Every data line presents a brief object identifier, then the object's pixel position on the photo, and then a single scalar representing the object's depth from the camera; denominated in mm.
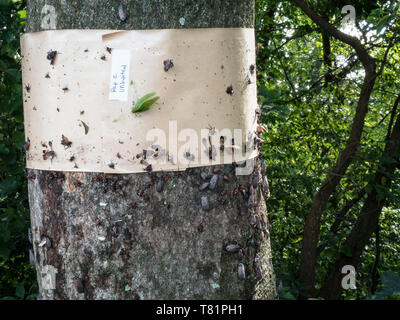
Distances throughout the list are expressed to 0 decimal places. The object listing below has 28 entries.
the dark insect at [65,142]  1414
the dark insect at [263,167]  1788
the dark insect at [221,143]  1472
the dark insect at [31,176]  1533
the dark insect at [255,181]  1612
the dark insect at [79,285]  1435
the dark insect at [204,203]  1446
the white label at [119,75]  1368
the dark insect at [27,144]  1544
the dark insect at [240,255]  1522
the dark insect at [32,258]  1641
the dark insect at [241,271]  1520
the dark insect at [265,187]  1799
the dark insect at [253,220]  1572
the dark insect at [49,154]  1450
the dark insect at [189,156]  1427
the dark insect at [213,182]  1452
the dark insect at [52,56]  1417
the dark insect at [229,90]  1481
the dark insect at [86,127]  1388
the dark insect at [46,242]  1490
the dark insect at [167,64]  1377
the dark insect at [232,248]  1488
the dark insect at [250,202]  1564
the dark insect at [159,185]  1406
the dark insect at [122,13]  1389
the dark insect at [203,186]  1443
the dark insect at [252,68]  1626
